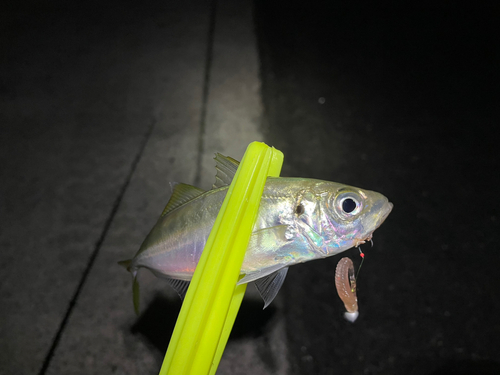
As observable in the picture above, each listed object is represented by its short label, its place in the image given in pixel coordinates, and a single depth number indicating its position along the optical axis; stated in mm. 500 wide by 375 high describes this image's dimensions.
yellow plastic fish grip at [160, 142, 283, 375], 235
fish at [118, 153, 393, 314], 267
